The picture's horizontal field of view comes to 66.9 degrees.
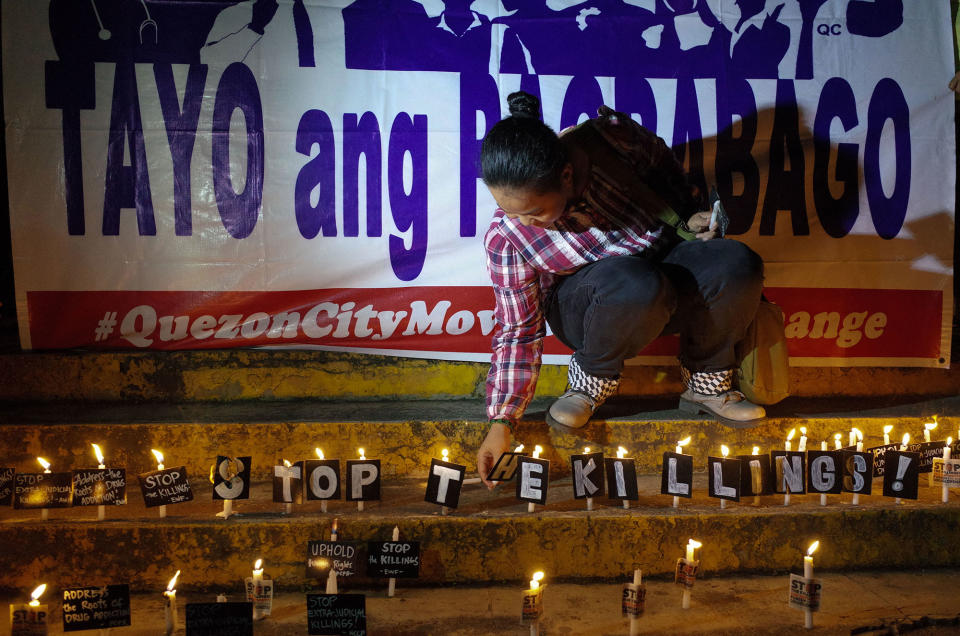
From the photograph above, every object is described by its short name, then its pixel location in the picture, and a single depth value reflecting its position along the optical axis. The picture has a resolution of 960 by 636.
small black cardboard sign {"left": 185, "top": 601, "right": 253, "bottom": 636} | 2.21
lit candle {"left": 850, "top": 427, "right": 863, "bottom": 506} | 2.86
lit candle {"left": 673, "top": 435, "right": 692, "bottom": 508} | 2.83
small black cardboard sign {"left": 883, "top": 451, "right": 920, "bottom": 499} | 2.82
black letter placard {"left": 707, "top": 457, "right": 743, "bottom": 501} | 2.78
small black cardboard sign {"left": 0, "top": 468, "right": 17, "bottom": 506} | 2.70
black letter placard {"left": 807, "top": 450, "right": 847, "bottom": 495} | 2.84
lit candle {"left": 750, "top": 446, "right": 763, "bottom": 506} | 2.84
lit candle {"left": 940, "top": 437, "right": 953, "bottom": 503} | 2.88
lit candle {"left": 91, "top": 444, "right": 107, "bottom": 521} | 2.70
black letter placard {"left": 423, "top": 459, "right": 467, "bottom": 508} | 2.74
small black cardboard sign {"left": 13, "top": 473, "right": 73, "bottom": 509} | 2.64
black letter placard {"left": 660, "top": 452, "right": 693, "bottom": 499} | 2.78
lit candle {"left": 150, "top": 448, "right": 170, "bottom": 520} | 2.72
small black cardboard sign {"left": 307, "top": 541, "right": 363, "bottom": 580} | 2.58
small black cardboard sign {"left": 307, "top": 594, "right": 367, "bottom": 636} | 2.26
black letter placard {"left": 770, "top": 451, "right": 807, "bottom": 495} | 2.84
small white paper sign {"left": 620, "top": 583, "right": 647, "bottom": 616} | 2.31
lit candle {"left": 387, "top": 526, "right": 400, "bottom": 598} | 2.63
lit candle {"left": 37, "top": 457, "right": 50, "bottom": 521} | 2.70
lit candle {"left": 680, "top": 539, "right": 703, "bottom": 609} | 2.47
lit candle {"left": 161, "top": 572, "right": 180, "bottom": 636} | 2.31
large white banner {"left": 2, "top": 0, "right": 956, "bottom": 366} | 3.60
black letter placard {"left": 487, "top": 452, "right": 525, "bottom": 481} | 2.92
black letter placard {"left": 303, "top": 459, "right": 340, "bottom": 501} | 2.79
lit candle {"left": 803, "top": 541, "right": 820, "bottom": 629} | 2.37
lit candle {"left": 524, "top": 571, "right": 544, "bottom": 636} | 2.26
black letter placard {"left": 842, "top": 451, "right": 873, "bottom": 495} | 2.82
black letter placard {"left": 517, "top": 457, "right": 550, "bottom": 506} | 2.76
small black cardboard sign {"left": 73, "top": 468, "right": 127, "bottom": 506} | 2.65
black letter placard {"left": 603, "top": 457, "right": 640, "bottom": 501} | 2.80
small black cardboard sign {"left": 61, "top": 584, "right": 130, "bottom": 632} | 2.24
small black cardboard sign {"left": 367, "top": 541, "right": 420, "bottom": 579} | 2.59
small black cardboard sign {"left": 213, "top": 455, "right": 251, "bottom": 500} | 2.73
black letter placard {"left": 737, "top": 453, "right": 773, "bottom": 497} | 2.83
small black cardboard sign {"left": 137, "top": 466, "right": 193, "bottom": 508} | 2.66
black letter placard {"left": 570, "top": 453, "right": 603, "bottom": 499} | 2.80
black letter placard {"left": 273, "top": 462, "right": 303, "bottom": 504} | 2.76
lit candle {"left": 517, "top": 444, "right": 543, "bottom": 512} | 2.79
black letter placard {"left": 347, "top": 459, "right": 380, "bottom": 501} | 2.80
